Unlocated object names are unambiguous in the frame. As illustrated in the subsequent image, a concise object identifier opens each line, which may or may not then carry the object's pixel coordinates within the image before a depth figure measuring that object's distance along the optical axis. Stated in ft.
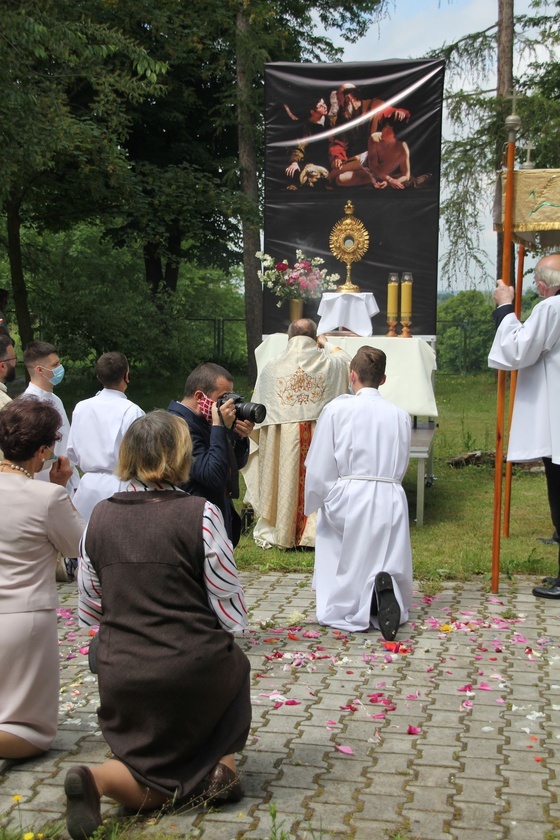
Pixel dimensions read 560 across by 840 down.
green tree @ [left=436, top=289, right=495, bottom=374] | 87.10
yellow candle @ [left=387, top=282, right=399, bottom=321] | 36.83
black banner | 42.16
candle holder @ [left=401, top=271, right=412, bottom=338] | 36.22
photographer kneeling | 16.88
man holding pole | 21.76
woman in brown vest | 11.71
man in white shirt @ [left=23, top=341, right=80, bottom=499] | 22.77
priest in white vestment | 28.25
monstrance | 42.80
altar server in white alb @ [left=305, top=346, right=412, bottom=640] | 20.43
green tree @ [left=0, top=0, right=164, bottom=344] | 36.65
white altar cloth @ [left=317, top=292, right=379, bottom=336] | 39.73
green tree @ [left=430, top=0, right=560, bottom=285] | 64.85
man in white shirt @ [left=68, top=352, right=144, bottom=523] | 21.81
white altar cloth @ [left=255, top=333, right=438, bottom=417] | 33.24
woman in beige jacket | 13.32
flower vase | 40.63
